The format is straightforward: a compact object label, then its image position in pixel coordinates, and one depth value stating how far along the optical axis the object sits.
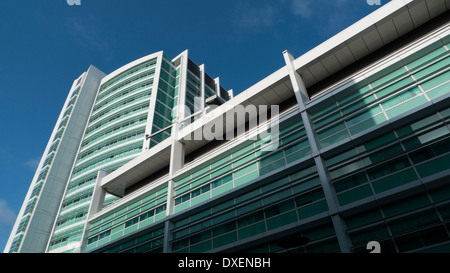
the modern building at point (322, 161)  14.34
